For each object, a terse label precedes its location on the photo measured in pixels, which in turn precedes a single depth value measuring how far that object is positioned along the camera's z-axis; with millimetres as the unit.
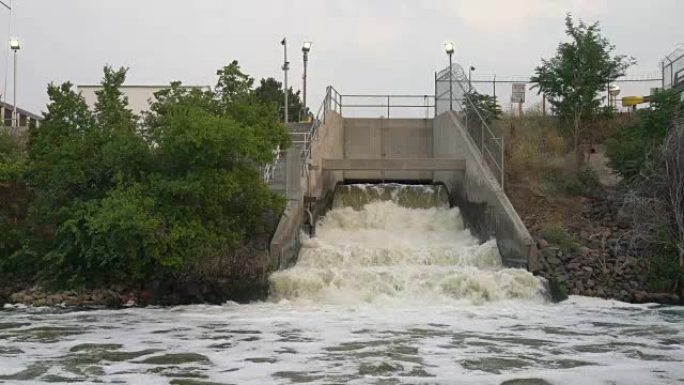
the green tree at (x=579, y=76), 26500
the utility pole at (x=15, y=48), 42238
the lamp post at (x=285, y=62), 41719
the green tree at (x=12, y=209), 19250
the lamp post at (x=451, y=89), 29281
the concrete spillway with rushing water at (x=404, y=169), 20641
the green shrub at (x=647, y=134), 21656
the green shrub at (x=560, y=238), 19750
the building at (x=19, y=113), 52116
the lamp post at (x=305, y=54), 36406
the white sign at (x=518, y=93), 32969
